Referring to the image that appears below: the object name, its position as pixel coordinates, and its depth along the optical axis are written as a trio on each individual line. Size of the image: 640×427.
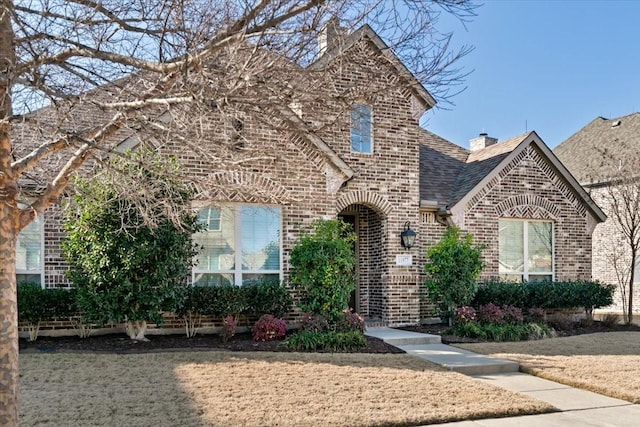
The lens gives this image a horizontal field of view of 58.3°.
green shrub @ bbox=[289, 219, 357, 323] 10.97
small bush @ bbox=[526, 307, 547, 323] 13.31
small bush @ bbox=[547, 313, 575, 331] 13.73
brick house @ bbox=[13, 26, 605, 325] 11.88
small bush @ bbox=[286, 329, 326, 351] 10.02
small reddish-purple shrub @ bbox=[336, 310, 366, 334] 10.90
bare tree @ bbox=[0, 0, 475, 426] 3.91
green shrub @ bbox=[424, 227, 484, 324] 12.62
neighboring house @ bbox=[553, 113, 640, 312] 20.41
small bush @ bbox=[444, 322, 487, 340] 11.83
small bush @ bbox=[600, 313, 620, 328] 14.58
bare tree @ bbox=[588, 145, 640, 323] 15.80
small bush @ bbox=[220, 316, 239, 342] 10.55
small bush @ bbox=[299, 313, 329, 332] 10.70
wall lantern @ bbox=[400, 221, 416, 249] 13.36
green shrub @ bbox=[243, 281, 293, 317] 11.41
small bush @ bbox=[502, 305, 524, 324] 12.65
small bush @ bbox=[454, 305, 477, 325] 12.27
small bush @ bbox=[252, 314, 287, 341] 10.71
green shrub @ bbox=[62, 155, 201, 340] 9.67
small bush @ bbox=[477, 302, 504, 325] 12.39
